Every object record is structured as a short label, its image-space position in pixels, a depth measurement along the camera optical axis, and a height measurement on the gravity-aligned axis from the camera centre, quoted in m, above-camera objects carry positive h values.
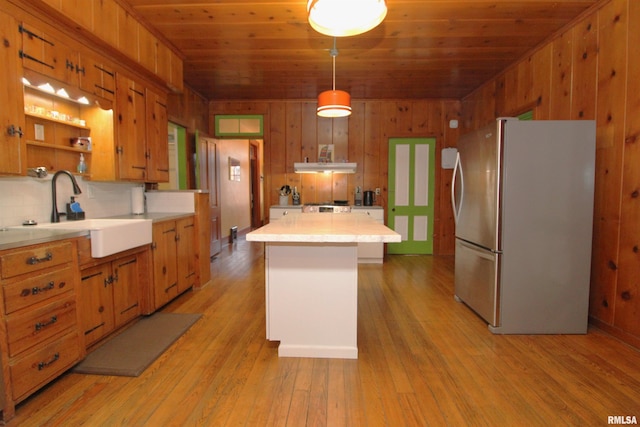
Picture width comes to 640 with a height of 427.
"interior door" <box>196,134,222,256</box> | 4.93 +0.29
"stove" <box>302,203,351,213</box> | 5.04 -0.21
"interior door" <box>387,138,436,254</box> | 5.68 +0.03
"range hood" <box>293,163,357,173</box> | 4.97 +0.42
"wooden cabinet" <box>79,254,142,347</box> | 2.17 -0.75
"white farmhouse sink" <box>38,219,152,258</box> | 2.13 -0.27
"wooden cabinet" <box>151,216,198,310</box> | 2.98 -0.64
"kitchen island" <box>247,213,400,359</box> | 2.21 -0.70
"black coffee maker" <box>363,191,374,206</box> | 5.40 -0.06
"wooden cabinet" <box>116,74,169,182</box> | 2.91 +0.60
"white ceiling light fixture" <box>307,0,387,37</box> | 1.60 +0.90
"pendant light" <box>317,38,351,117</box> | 2.71 +0.76
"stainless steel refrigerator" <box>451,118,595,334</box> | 2.52 -0.23
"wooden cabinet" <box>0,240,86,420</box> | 1.60 -0.66
